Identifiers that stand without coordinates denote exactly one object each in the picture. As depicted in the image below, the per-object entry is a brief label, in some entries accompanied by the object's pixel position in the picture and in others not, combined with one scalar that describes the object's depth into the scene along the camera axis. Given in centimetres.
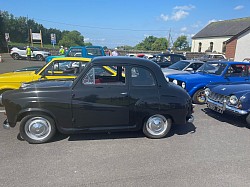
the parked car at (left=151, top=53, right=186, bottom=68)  1223
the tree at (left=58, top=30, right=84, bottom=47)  8506
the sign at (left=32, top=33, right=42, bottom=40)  3561
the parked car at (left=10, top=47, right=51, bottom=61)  2400
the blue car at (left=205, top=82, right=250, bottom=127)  478
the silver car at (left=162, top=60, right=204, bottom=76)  898
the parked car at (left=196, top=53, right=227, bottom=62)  2417
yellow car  570
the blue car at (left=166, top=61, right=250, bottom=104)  686
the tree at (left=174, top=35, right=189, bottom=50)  9319
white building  2919
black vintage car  375
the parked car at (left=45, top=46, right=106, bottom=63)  1038
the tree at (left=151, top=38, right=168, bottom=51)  8989
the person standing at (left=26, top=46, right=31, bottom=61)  2192
